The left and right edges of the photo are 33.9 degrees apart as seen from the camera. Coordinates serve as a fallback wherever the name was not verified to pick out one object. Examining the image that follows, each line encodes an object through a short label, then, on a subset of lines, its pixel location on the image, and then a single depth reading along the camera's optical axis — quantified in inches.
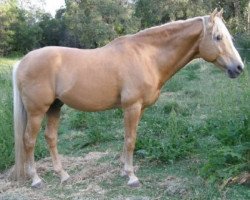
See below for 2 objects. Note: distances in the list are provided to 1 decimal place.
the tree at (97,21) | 1243.2
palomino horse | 180.7
